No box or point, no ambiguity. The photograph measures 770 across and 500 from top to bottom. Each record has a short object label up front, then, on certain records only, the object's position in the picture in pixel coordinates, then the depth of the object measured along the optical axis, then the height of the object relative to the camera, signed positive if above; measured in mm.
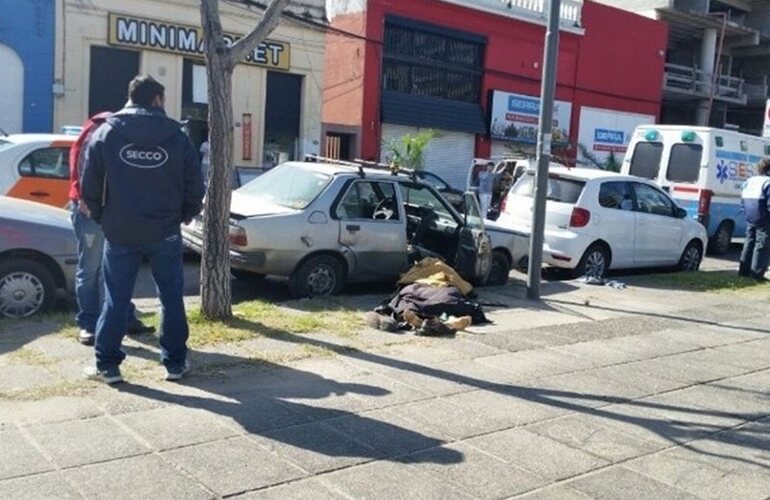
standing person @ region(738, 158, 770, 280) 12148 -727
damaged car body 8758 -882
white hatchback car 11859 -837
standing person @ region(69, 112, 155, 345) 6230 -1032
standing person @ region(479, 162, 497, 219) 18547 -657
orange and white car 9555 -450
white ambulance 16297 +51
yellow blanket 8836 -1302
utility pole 9523 +155
